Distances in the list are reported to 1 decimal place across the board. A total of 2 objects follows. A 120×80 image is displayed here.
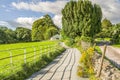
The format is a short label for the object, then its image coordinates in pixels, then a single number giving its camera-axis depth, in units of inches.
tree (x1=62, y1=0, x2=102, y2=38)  818.9
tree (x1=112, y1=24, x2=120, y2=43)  1025.2
